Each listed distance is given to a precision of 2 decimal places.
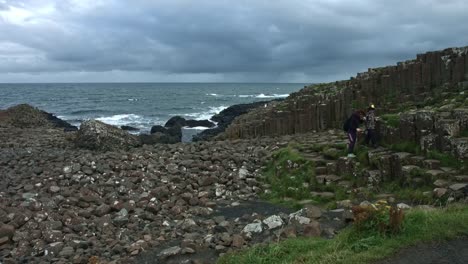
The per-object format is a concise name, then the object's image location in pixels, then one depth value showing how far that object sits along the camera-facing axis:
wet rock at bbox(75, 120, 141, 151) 21.97
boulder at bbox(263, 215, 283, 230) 9.19
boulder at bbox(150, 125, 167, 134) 38.21
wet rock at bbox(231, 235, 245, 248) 8.37
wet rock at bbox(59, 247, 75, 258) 9.23
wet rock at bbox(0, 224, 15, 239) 10.17
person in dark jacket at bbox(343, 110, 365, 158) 13.81
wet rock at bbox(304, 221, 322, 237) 8.23
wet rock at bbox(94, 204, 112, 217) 11.72
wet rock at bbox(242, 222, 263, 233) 9.04
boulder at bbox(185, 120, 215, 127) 46.59
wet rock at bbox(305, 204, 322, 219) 9.58
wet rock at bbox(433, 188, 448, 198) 9.87
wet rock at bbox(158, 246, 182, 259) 8.53
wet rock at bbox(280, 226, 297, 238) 8.22
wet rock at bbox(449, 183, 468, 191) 9.73
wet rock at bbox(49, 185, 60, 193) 13.27
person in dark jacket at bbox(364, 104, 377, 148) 13.92
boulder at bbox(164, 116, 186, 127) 45.63
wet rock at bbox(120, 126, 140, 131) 43.56
